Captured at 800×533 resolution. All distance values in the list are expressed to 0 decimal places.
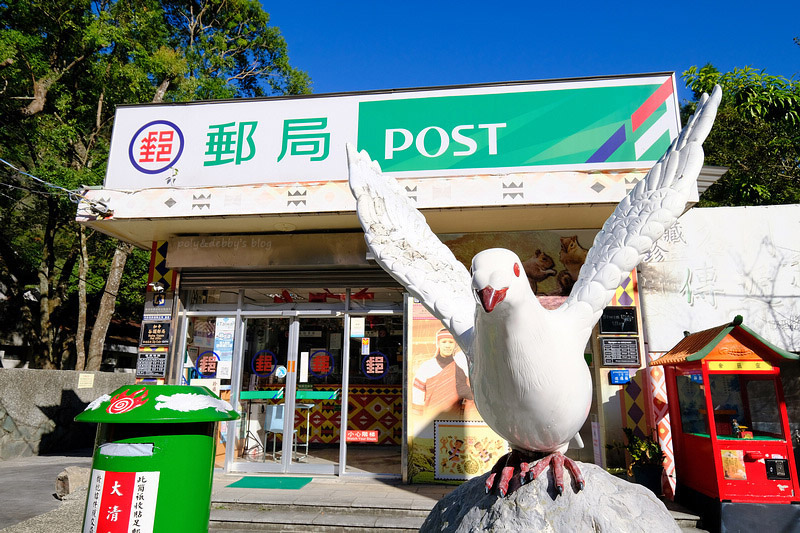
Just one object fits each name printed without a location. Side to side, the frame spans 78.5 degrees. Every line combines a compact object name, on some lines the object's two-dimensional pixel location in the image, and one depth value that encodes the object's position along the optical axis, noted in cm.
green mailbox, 243
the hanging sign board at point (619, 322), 617
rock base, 221
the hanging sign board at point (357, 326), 672
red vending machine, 442
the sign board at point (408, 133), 606
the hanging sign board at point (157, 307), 691
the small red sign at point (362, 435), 651
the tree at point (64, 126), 916
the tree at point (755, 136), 881
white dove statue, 194
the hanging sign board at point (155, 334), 683
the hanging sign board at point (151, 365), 671
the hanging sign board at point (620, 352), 609
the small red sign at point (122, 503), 241
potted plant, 538
